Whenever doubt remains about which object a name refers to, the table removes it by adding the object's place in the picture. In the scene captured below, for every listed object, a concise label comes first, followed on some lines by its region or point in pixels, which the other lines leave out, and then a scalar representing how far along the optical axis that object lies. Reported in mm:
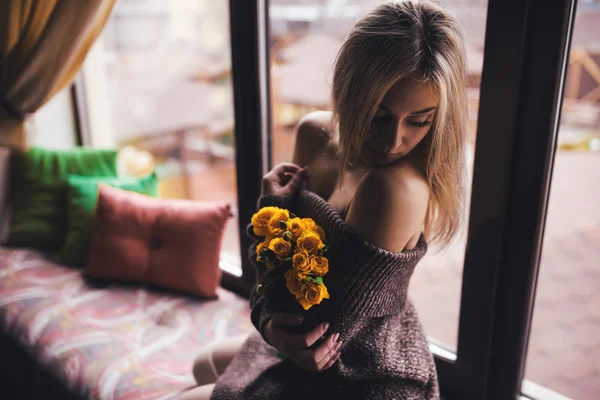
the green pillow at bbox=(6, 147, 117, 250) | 2209
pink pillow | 1857
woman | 907
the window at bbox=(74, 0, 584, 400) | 1108
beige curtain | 1873
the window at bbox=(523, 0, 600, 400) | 1183
